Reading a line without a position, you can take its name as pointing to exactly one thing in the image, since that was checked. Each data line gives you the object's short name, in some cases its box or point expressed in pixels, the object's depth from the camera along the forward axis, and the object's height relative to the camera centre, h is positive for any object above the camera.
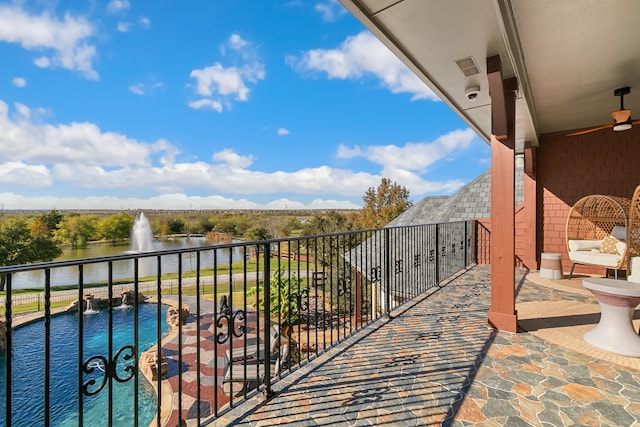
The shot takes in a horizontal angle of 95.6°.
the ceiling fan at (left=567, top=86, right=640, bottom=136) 3.47 +1.15
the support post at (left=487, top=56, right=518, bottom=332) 2.95 -0.01
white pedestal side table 2.41 -0.94
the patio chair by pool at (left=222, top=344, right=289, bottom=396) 5.30 -3.06
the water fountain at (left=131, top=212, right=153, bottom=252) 27.03 -1.79
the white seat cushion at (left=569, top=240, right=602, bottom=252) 4.93 -0.59
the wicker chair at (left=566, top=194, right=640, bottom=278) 4.31 -0.31
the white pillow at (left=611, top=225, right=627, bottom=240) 4.65 -0.36
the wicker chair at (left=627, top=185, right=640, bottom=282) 3.17 -0.46
